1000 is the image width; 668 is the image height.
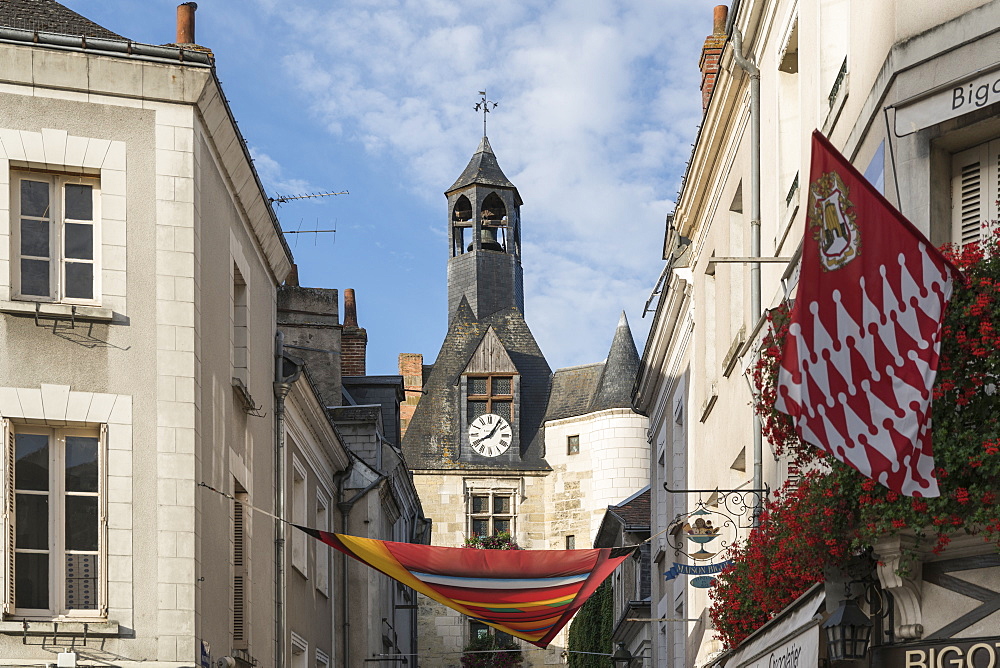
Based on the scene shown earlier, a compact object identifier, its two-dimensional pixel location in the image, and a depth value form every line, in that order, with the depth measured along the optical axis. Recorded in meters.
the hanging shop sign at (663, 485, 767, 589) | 12.55
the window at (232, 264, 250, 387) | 15.48
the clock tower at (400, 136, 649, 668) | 49.19
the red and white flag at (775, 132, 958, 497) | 6.43
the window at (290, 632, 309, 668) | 18.89
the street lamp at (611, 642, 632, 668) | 19.62
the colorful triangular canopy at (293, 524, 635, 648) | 12.72
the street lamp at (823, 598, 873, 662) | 7.82
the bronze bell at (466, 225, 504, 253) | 59.81
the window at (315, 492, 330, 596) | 21.80
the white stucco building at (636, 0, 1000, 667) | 7.81
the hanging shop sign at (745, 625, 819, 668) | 8.42
